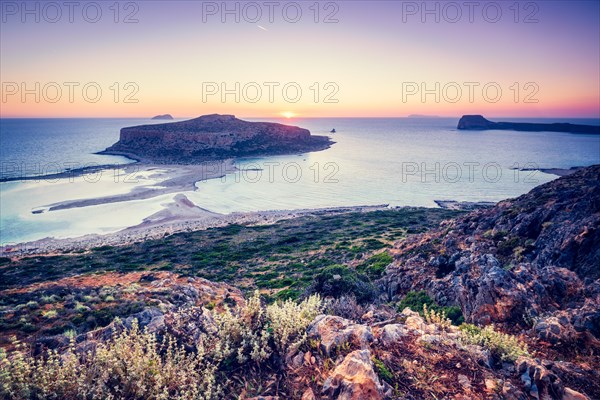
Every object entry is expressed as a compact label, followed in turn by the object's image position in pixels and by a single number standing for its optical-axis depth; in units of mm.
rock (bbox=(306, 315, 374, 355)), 5578
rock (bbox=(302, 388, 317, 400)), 4575
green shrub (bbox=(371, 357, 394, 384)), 4809
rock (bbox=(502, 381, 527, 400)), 4589
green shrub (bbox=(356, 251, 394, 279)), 20031
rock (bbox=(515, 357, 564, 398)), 4785
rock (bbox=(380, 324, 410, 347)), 5840
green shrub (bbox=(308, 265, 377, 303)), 13671
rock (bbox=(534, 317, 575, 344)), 7082
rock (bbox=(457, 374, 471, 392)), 4715
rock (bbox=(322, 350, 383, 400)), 4348
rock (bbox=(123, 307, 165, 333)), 6929
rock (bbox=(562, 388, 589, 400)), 4724
